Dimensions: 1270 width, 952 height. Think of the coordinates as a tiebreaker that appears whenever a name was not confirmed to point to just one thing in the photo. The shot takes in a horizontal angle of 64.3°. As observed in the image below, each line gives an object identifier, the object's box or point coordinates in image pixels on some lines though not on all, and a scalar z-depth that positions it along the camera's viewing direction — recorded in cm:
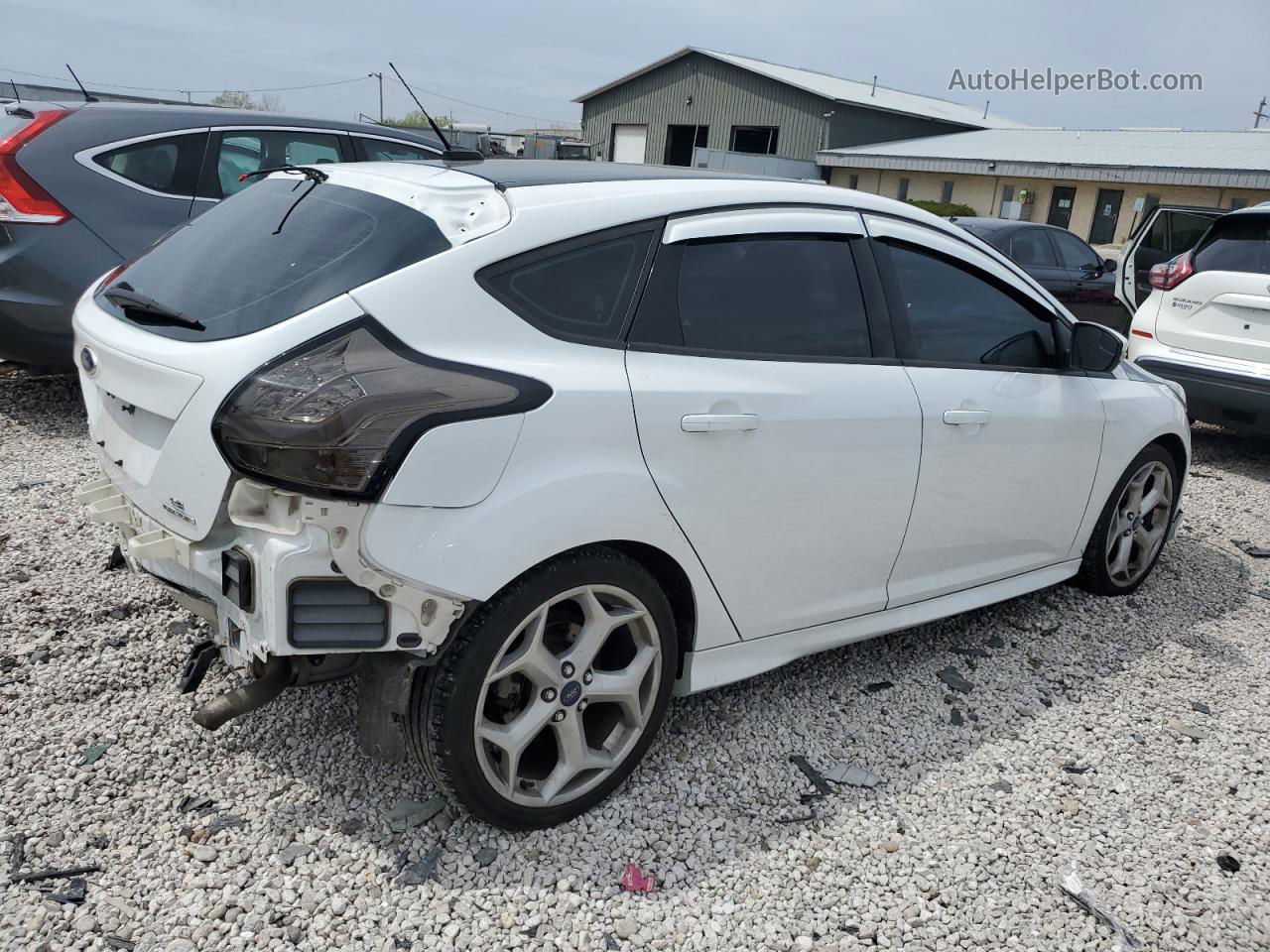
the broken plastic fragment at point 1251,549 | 550
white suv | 679
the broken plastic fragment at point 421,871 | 256
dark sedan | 1144
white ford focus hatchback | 227
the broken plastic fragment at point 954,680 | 377
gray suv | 532
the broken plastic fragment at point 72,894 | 240
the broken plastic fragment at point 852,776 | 313
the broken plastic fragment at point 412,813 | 275
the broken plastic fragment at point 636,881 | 262
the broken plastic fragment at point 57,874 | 246
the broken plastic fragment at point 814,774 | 308
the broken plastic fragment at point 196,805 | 275
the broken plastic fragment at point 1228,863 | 287
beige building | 2588
